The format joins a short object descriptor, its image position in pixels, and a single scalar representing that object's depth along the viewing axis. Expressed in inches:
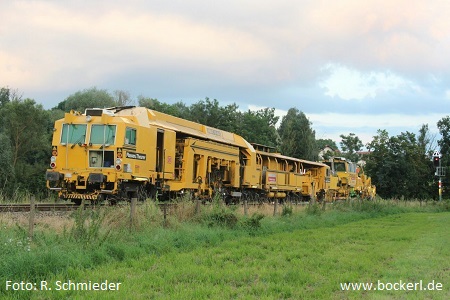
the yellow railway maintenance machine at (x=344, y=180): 1589.6
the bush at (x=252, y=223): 581.6
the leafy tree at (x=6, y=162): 1315.5
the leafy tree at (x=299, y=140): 2465.6
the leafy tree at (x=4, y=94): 2376.6
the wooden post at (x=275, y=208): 761.6
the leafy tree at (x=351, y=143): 4618.6
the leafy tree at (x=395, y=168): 2142.0
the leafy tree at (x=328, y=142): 5550.7
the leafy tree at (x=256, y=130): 2544.3
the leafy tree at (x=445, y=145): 2353.6
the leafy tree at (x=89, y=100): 2177.7
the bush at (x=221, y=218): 566.2
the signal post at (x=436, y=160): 1485.0
